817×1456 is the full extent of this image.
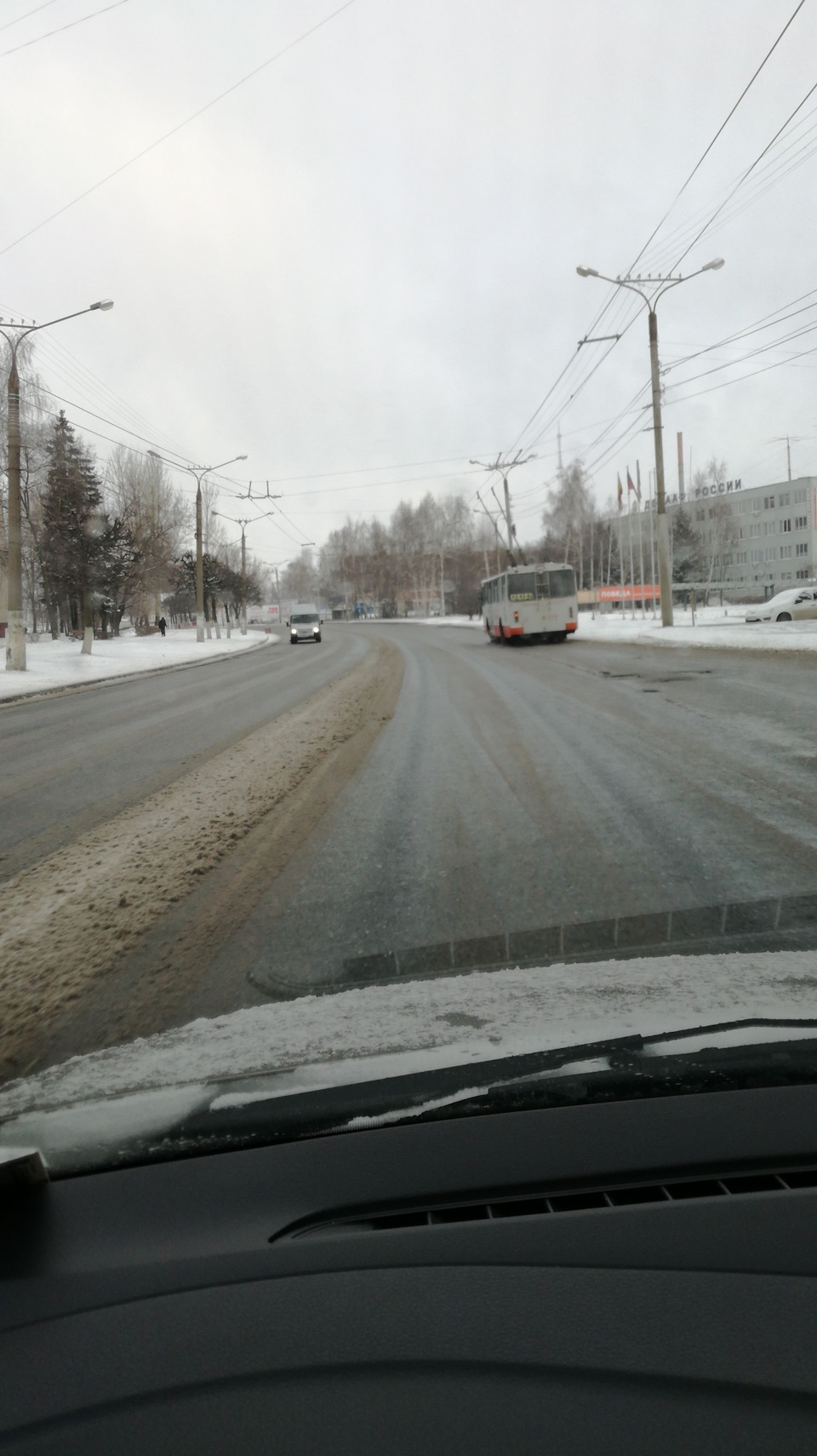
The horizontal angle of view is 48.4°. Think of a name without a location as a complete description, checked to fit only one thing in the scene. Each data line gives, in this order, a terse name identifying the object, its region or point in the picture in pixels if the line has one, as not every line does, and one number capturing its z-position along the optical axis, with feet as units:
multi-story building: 290.56
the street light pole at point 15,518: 72.02
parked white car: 116.88
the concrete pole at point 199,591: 139.13
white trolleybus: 96.94
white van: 159.02
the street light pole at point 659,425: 90.58
